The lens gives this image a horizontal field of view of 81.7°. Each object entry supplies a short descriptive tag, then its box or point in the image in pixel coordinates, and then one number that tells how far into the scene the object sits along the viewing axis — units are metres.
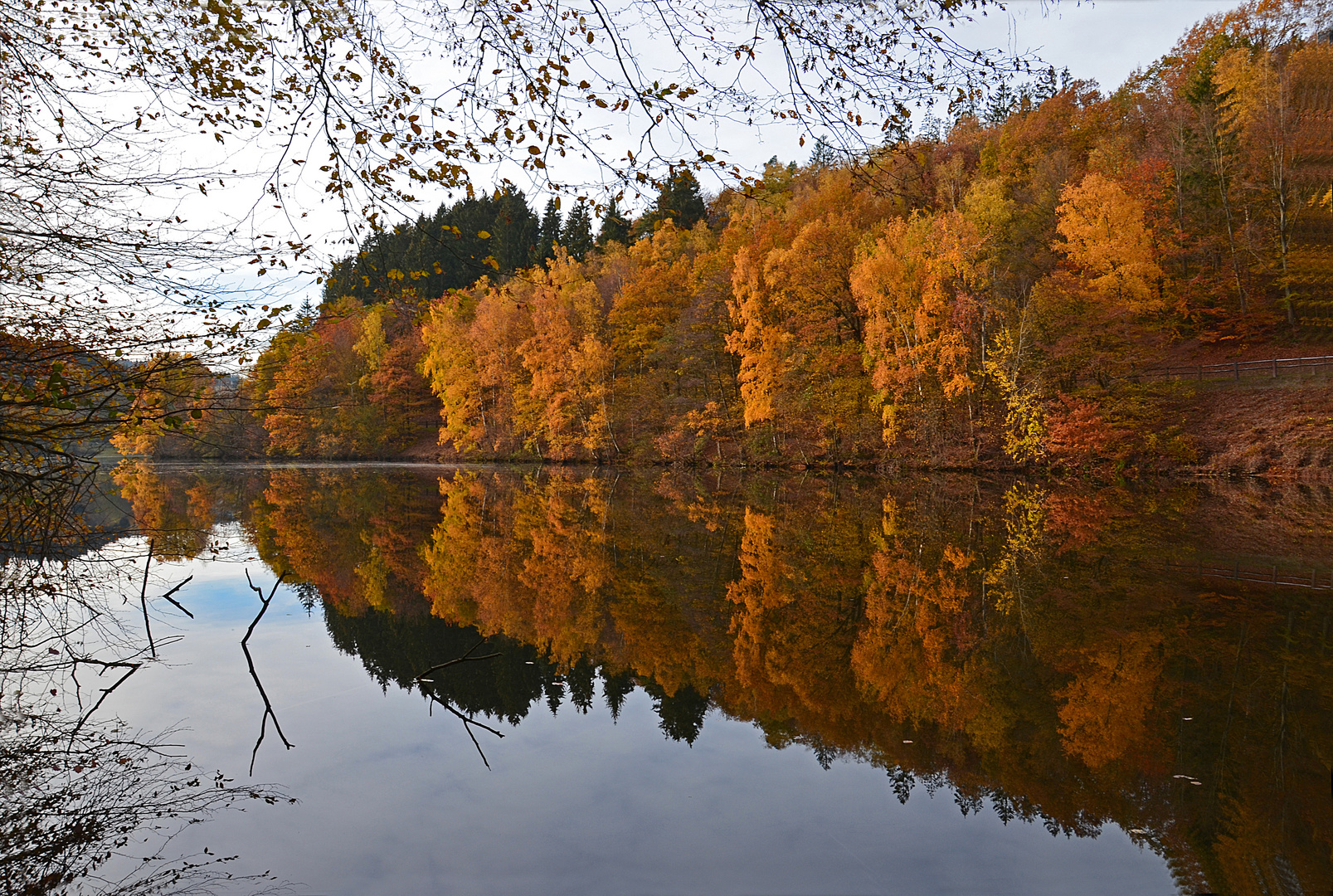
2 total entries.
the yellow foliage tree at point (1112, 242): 25.77
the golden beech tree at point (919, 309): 25.81
